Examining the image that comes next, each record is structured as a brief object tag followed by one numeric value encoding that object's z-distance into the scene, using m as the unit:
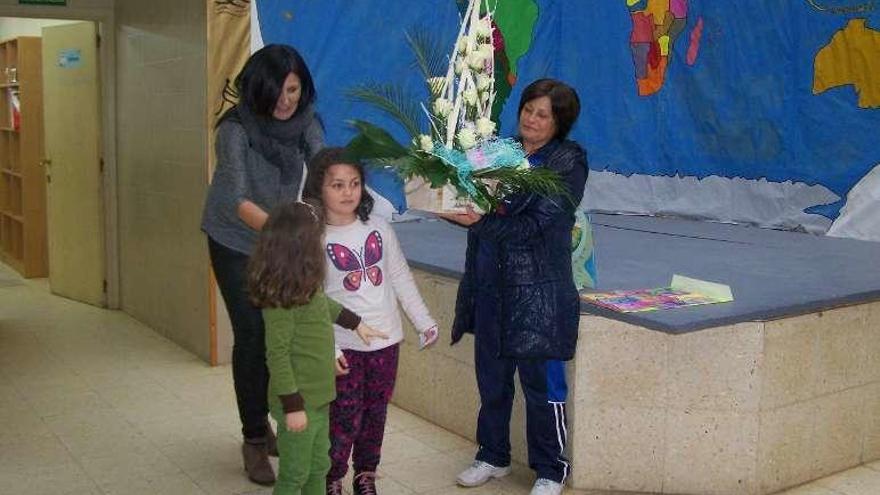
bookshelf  6.98
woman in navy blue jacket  2.63
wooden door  5.80
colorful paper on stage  2.93
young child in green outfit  2.23
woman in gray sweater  2.71
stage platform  2.86
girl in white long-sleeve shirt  2.47
